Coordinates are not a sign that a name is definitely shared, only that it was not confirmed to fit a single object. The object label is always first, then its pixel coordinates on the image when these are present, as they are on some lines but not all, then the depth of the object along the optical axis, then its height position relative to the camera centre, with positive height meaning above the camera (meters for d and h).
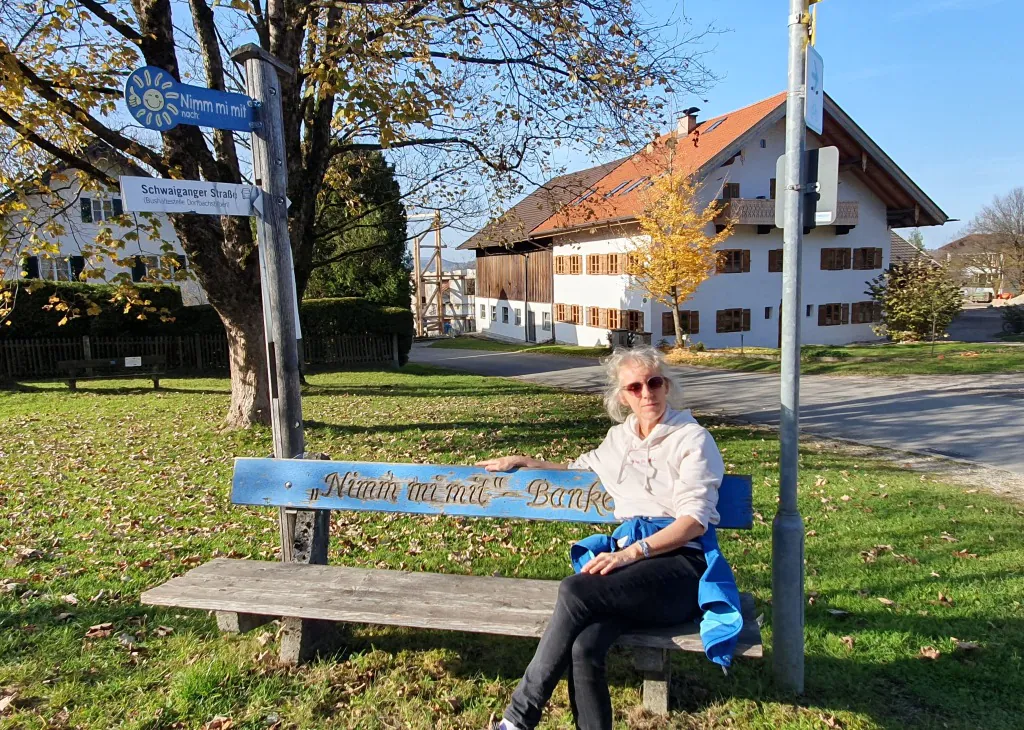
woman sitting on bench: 2.70 -0.99
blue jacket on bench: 2.65 -1.10
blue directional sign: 3.89 +1.24
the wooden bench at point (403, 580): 2.99 -1.27
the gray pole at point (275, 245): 4.00 +0.45
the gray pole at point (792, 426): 2.98 -0.51
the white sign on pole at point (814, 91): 2.98 +0.95
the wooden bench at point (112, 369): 16.30 -1.10
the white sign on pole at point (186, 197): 3.71 +0.71
